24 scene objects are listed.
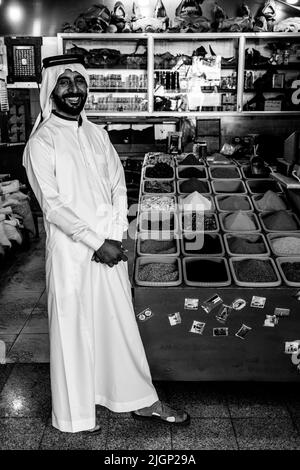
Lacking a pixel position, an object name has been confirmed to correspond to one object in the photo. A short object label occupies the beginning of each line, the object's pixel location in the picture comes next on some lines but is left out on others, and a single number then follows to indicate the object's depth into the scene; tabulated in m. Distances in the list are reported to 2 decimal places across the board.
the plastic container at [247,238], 3.13
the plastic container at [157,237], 3.33
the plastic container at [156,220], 3.50
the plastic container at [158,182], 3.84
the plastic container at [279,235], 3.32
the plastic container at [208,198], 3.59
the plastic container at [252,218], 3.36
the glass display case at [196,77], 6.34
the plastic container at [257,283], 2.89
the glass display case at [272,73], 6.30
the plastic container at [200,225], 3.39
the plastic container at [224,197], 3.64
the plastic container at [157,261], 2.91
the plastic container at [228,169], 4.08
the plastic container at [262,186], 3.93
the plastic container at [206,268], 2.91
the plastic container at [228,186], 3.96
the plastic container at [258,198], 3.61
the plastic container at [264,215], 3.39
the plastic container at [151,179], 4.02
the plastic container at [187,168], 4.16
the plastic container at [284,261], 2.97
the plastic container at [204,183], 3.81
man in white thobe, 2.42
